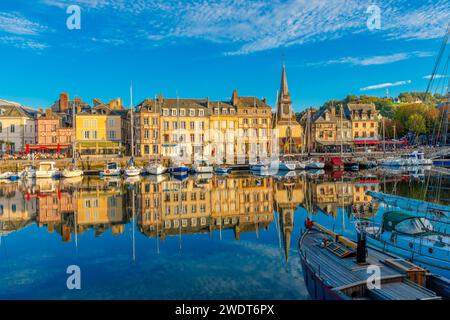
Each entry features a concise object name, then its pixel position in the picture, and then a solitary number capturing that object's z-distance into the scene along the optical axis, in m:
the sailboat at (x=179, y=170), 52.69
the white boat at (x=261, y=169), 51.89
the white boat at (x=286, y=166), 55.09
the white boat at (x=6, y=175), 47.54
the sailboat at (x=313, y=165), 58.22
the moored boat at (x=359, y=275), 8.84
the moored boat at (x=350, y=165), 57.88
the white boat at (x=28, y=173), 48.56
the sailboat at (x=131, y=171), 49.12
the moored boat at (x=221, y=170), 52.31
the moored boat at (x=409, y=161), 58.55
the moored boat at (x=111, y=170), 50.56
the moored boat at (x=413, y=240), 11.98
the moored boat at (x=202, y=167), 53.75
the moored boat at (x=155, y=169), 51.33
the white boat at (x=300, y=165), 57.93
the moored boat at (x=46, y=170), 47.93
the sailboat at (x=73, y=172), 48.19
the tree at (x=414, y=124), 68.43
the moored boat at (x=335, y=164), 59.06
